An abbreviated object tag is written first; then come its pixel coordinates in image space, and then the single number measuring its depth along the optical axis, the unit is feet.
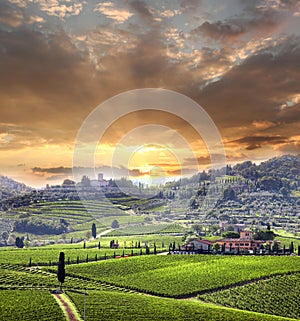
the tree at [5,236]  591.99
